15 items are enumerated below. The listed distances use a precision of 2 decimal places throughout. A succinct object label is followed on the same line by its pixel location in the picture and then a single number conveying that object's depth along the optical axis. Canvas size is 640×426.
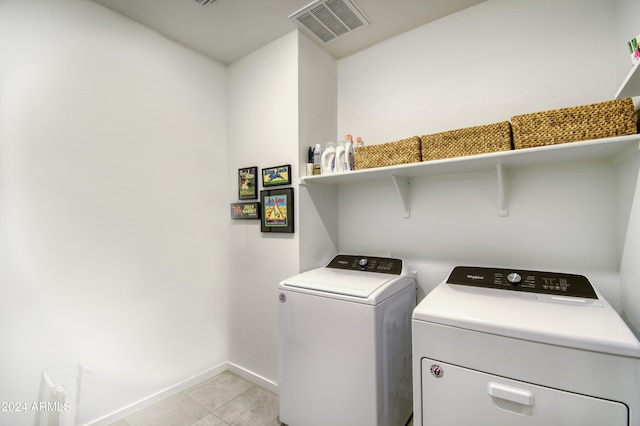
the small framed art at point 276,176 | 2.06
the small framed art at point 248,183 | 2.30
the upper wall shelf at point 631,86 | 0.93
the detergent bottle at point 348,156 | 1.89
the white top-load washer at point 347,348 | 1.41
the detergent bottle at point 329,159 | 1.96
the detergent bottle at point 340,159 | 1.93
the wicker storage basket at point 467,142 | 1.41
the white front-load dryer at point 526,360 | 0.88
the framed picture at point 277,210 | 2.03
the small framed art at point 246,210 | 2.28
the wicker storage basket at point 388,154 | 1.65
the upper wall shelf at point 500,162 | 1.20
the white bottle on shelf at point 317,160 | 2.02
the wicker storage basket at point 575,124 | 1.16
